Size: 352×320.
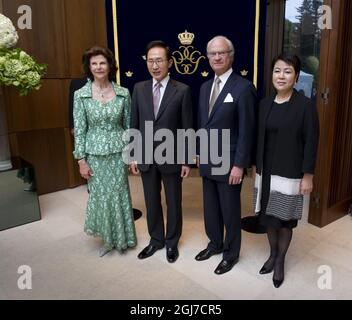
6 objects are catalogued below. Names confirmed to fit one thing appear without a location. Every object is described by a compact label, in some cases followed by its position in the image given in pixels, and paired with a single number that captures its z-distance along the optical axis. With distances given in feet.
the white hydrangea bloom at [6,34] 8.83
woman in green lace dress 7.55
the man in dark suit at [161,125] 7.30
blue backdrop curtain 12.50
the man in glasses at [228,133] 6.77
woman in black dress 6.25
